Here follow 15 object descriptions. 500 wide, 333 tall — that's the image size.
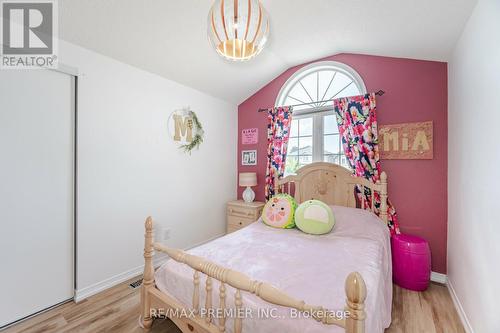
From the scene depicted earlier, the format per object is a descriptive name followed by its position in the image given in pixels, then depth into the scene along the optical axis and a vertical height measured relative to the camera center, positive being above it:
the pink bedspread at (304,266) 1.07 -0.66
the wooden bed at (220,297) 0.81 -0.58
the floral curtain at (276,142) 3.15 +0.35
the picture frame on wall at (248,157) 3.57 +0.15
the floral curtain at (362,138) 2.50 +0.33
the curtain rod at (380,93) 2.56 +0.86
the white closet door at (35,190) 1.67 -0.20
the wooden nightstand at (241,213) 3.11 -0.69
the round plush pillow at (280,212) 2.33 -0.50
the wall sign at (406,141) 2.33 +0.28
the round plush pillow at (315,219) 2.11 -0.51
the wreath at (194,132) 2.96 +0.47
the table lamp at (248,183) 3.26 -0.25
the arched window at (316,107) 2.89 +0.83
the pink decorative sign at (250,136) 3.55 +0.50
